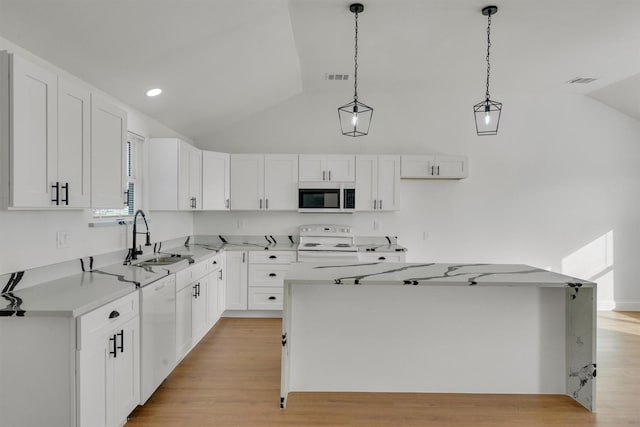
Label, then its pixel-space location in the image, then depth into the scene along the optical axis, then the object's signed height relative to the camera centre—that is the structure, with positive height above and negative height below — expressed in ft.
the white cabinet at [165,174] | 12.59 +1.18
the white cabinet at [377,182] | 16.05 +1.22
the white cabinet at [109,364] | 6.06 -2.80
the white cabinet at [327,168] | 16.03 +1.81
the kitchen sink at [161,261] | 10.72 -1.56
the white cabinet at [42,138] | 5.81 +1.21
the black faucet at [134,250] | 10.93 -1.24
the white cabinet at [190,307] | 10.33 -2.94
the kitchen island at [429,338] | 9.11 -3.11
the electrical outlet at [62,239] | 8.30 -0.70
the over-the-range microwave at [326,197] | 15.96 +0.55
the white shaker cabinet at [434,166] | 16.10 +1.93
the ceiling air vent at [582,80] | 15.03 +5.37
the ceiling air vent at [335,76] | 15.05 +5.44
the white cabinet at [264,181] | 16.12 +1.23
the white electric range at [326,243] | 15.11 -1.45
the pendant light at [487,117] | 9.32 +2.38
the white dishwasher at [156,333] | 8.15 -2.94
